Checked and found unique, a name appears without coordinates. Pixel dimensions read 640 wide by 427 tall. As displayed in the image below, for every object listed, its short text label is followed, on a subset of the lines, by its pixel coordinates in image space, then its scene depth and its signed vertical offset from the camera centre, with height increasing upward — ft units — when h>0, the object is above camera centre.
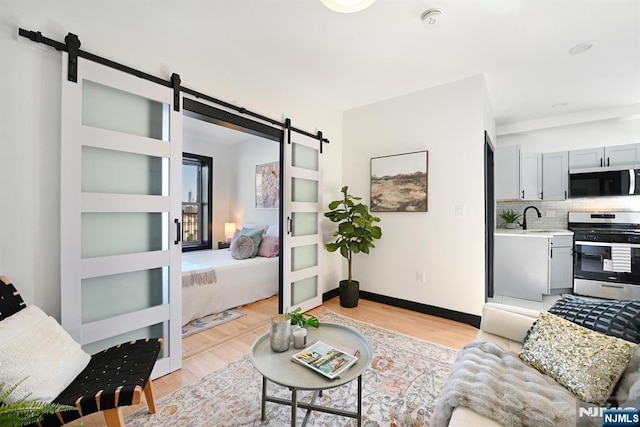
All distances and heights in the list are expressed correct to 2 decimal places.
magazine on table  4.38 -2.51
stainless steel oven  11.65 -1.92
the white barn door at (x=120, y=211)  5.37 +0.04
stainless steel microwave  12.25 +1.54
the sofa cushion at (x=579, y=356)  3.72 -2.12
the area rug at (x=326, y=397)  5.23 -3.96
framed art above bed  16.15 +1.71
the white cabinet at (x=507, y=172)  13.70 +2.14
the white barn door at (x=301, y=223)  10.16 -0.40
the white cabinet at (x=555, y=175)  13.83 +1.99
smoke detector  6.53 +4.84
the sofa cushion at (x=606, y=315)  4.22 -1.70
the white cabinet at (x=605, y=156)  12.45 +2.76
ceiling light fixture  4.67 +3.63
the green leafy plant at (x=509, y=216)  15.08 -0.12
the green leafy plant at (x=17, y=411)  2.68 -2.06
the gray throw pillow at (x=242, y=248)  12.69 -1.64
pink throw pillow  13.10 -1.64
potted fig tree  11.00 -0.79
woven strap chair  3.91 -2.69
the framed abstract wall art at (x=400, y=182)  10.81 +1.31
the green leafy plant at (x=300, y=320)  5.37 -2.14
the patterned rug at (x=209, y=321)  9.12 -3.91
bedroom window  17.21 +0.79
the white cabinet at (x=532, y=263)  11.97 -2.25
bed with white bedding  9.62 -2.74
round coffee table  4.18 -2.57
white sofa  5.37 -2.28
